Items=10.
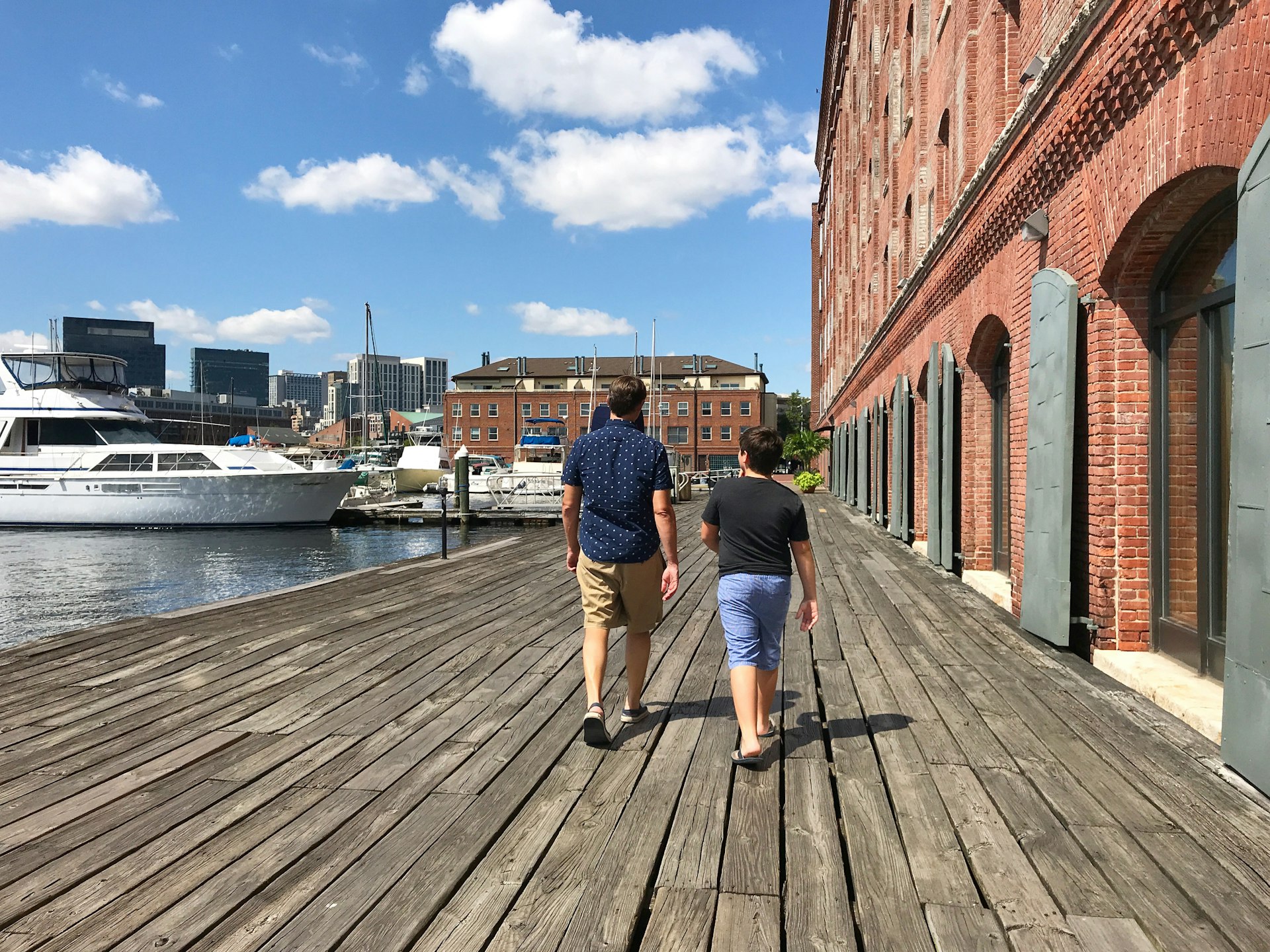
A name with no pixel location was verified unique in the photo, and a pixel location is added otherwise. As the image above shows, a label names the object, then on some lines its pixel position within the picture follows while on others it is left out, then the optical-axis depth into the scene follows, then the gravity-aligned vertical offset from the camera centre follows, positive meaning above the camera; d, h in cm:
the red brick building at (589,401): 7956 +662
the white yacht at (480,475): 4022 -31
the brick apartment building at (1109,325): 372 +101
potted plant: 3541 -49
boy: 381 -50
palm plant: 4366 +114
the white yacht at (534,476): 3395 -30
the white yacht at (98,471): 2920 -4
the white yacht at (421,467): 4859 +10
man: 409 -31
